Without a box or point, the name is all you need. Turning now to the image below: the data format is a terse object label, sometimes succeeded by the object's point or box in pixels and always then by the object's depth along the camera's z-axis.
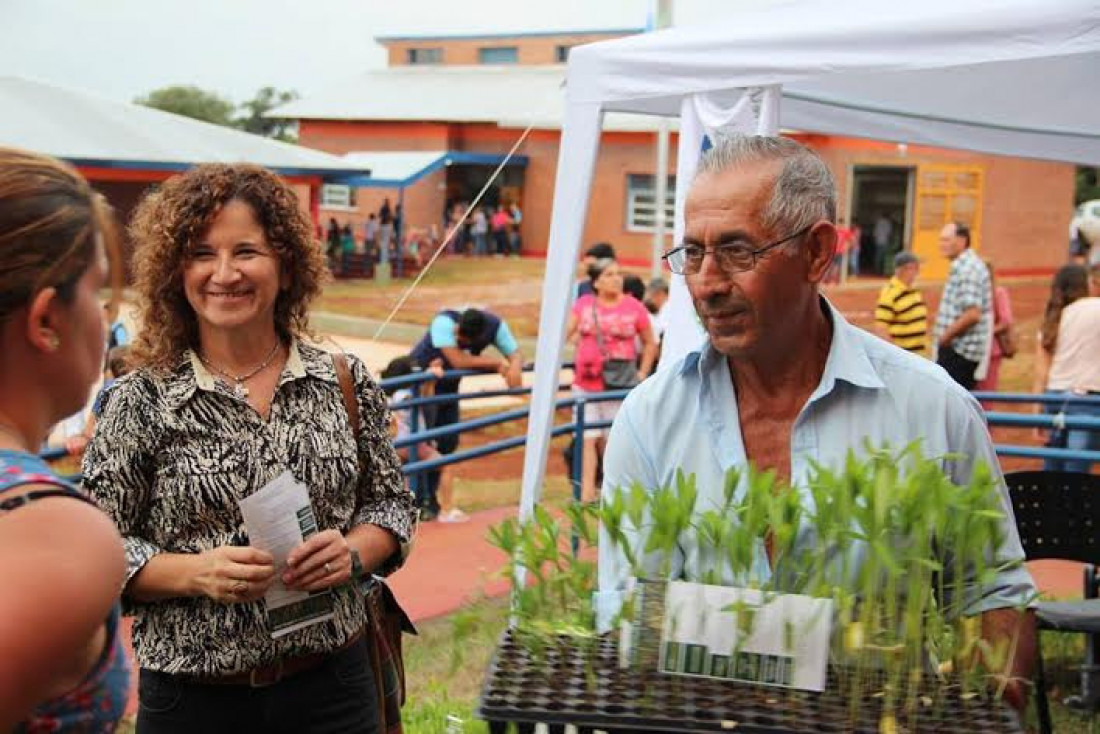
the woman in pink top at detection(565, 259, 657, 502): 9.73
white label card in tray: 1.68
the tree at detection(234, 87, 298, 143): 70.62
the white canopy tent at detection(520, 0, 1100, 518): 4.86
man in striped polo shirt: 11.43
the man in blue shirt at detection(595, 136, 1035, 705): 2.29
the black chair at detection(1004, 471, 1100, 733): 4.93
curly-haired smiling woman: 2.73
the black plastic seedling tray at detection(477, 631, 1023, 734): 1.61
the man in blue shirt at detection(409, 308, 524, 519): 8.92
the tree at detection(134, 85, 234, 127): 70.29
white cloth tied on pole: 5.65
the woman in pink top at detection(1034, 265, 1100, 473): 8.78
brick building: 37.94
